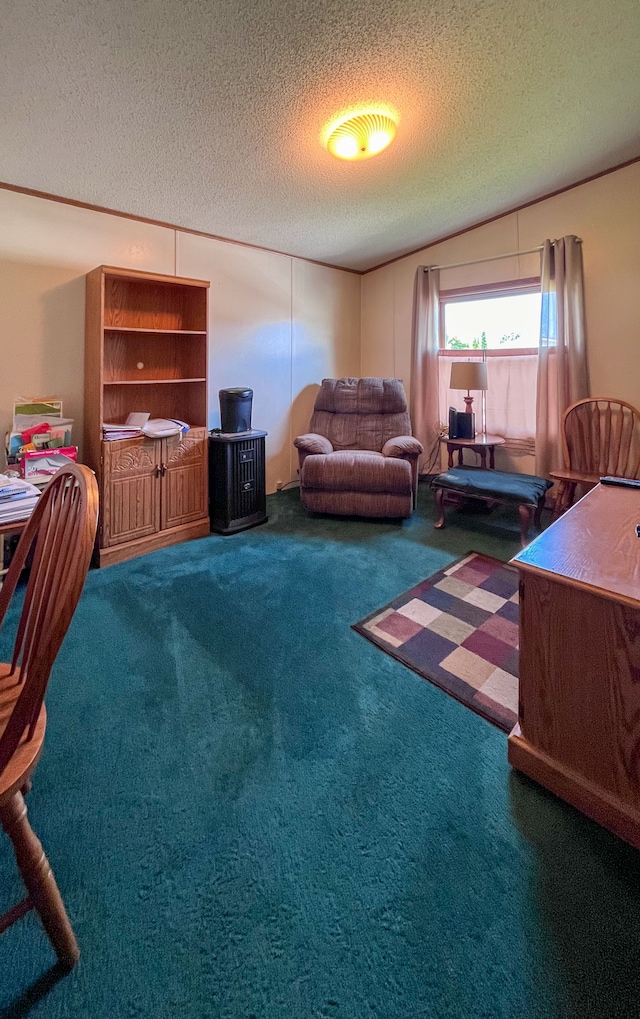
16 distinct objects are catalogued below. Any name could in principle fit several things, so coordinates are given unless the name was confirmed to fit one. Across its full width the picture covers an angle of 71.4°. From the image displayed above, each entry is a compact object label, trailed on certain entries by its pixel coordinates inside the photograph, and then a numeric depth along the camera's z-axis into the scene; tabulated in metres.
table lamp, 3.76
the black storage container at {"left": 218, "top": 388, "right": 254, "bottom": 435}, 3.34
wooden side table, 3.68
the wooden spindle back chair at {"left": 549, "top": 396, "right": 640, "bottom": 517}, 3.21
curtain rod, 3.68
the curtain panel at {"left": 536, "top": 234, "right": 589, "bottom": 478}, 3.44
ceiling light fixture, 2.32
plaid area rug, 1.69
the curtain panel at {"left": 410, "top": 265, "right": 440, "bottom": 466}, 4.31
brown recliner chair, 3.46
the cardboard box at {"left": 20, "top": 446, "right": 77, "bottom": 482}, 2.46
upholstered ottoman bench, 3.03
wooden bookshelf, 2.77
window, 3.90
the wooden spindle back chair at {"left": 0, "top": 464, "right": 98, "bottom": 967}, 0.75
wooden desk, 1.10
